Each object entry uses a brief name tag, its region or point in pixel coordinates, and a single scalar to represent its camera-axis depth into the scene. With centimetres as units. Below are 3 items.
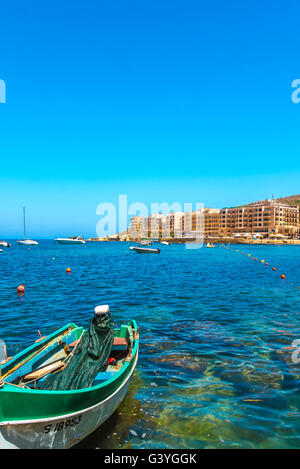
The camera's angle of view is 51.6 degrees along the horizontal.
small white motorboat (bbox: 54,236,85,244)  15888
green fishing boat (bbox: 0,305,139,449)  579
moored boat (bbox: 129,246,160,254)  9461
